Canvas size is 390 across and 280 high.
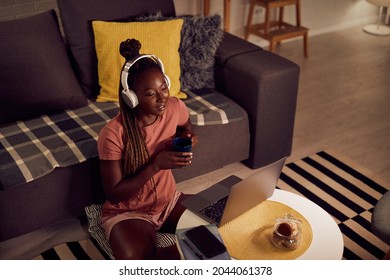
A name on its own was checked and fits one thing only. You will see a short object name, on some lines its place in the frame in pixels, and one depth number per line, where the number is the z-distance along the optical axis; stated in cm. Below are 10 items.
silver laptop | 170
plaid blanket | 221
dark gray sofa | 241
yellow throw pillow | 271
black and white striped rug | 232
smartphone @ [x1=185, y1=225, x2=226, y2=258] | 160
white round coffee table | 172
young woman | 187
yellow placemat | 171
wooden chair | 422
